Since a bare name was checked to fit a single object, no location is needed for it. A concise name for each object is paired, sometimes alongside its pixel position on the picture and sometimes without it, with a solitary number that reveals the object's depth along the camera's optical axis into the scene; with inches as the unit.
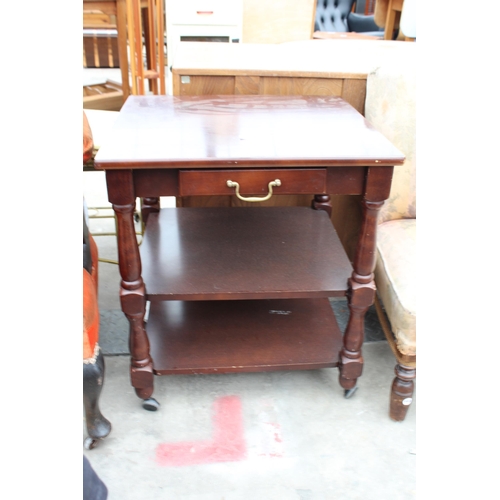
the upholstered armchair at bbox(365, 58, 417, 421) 55.5
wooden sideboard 67.0
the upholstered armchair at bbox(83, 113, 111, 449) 49.7
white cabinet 133.9
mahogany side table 46.8
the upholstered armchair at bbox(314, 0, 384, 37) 222.4
